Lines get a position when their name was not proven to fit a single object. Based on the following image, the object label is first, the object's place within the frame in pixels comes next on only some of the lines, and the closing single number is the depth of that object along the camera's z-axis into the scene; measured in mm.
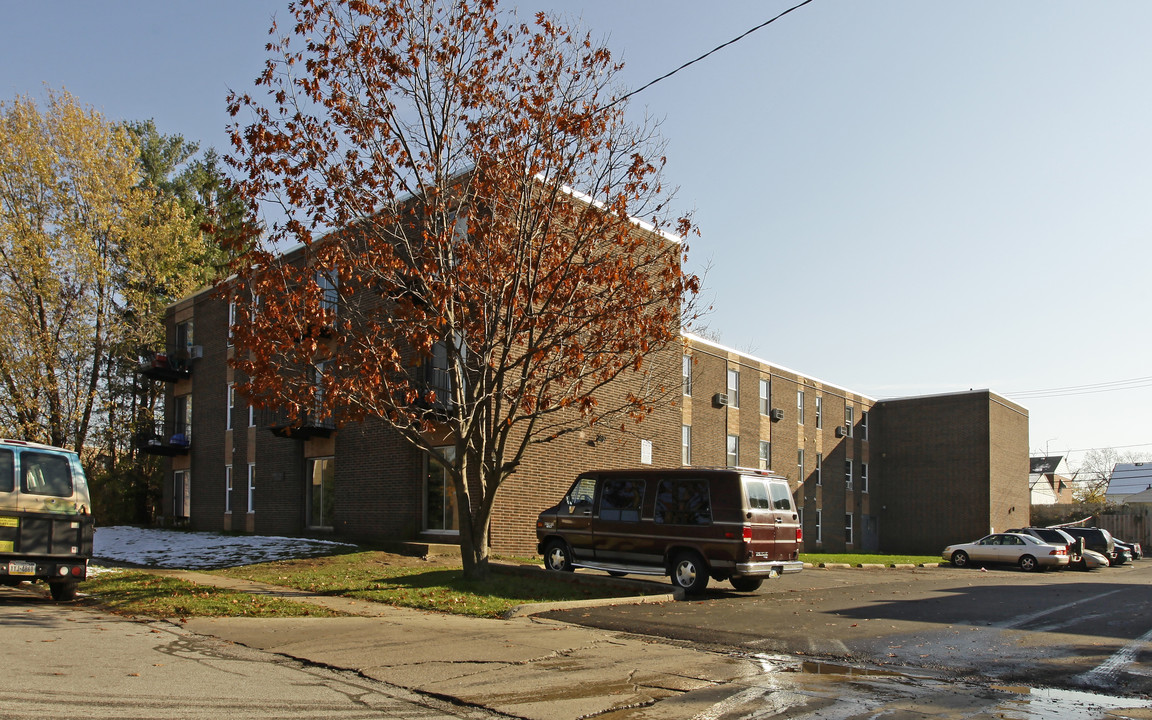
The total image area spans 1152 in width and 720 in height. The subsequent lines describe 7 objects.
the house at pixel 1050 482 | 76438
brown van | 15711
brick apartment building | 24234
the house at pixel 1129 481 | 71188
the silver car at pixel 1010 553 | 30922
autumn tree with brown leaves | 14055
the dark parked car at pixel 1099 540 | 35844
